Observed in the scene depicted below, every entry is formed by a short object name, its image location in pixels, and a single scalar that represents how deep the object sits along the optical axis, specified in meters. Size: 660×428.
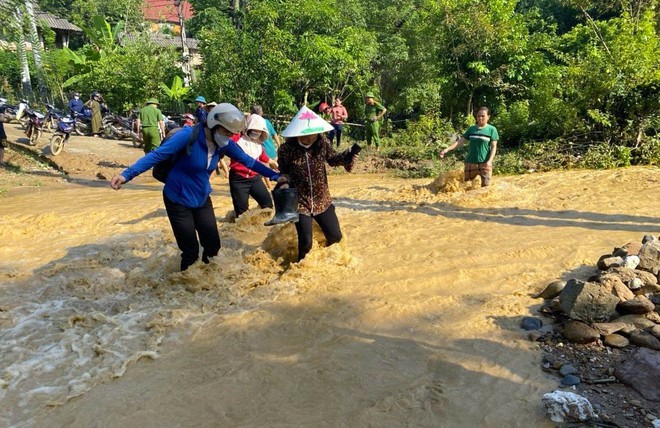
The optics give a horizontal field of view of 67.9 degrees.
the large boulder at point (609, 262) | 4.40
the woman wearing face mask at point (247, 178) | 6.48
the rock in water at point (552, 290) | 4.20
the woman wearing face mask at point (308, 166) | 4.74
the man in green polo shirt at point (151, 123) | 11.34
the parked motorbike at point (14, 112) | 16.93
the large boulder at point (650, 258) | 4.26
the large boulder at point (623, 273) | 4.06
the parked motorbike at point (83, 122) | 16.98
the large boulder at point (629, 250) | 4.53
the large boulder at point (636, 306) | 3.64
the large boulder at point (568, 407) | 2.77
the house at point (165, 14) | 37.35
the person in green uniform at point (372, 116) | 13.14
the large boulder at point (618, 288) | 3.82
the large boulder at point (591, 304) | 3.69
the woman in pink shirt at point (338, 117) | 13.61
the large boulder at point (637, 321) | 3.54
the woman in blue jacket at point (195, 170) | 4.22
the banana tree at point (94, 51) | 21.52
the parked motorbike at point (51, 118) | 16.09
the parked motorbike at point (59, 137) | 13.77
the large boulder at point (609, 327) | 3.54
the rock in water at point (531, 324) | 3.81
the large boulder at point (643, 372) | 2.93
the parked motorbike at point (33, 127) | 14.52
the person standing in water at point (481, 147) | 7.73
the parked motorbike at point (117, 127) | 16.92
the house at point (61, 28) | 32.12
